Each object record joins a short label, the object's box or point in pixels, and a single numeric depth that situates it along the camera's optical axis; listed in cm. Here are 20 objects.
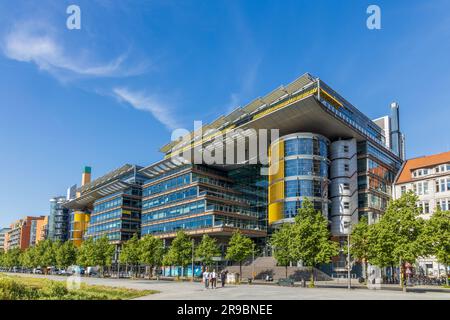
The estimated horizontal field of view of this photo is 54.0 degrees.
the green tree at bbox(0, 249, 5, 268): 14000
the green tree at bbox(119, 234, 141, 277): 8375
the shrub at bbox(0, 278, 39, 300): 2352
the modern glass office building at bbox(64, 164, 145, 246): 12600
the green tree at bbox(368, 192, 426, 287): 4216
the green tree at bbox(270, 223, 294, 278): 5900
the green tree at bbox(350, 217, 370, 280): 5547
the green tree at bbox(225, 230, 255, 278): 6825
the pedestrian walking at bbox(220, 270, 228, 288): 4466
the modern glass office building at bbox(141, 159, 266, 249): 9300
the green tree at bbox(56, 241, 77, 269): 10275
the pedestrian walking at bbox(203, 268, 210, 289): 4234
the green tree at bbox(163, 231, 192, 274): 7650
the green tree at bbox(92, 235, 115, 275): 8888
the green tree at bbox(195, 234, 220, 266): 7338
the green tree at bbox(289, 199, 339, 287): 4972
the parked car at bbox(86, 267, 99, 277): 10213
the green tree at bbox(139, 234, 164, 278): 7975
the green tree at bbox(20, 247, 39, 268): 11444
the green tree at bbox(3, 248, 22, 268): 13125
